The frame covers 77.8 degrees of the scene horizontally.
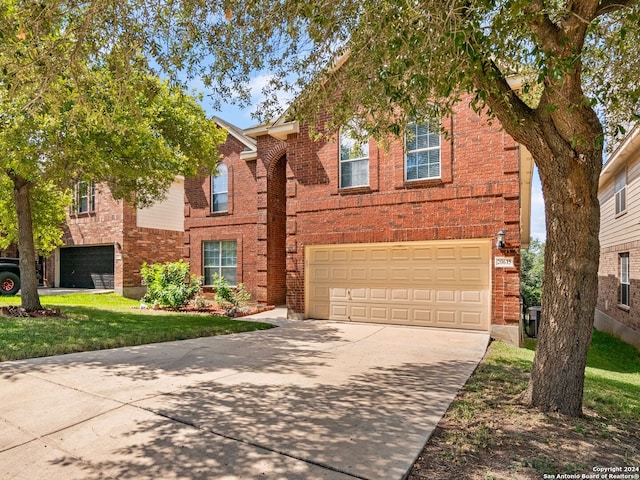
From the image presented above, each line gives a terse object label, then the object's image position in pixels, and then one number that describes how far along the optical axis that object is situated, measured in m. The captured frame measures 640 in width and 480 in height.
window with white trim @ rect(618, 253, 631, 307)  12.13
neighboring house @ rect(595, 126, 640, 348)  11.02
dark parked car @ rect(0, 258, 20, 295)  16.16
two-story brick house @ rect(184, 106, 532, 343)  9.17
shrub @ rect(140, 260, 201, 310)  13.08
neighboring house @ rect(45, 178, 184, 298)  18.11
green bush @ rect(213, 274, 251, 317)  13.11
